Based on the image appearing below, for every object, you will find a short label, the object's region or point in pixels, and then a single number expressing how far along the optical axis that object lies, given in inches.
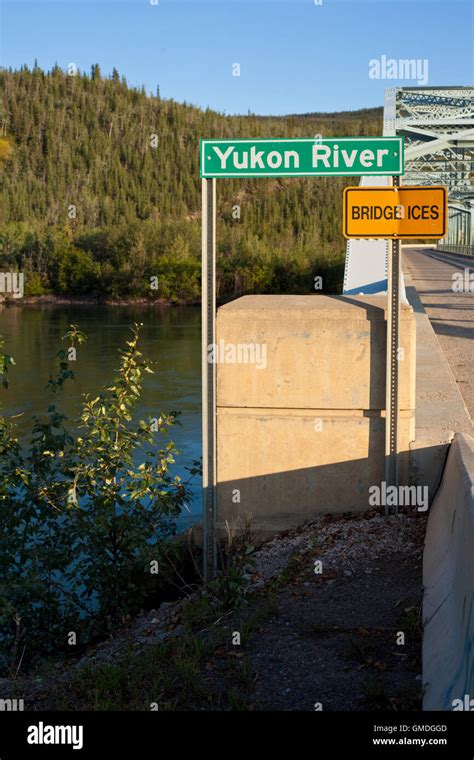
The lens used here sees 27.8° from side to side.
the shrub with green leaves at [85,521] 286.0
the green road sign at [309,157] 235.8
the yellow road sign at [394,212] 245.6
